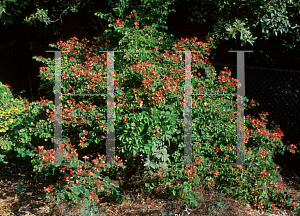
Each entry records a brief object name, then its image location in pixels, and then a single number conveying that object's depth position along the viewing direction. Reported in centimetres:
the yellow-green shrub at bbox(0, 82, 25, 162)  311
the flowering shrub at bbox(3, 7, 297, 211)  274
